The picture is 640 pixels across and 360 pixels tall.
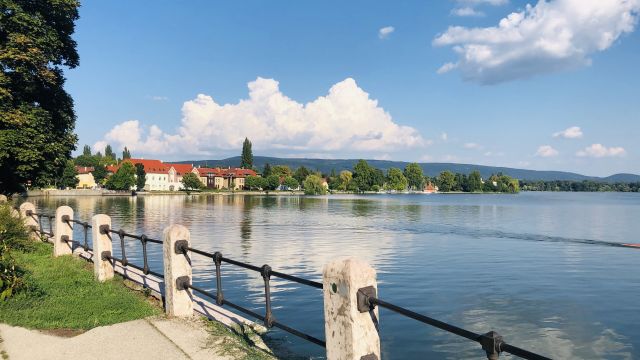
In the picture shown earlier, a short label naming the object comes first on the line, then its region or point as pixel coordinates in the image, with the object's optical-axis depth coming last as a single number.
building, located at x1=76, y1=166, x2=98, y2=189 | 179.62
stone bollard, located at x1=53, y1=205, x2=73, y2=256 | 16.27
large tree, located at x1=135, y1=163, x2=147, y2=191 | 165.75
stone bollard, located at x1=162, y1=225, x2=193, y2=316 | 8.92
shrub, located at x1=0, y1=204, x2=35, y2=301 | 15.94
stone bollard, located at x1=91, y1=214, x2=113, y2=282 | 12.30
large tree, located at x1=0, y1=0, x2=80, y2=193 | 21.88
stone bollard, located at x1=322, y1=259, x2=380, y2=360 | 5.22
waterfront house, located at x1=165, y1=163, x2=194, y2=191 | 185.00
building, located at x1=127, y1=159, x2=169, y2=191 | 178.25
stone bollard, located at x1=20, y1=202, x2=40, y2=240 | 20.21
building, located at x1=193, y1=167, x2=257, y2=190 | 196.62
